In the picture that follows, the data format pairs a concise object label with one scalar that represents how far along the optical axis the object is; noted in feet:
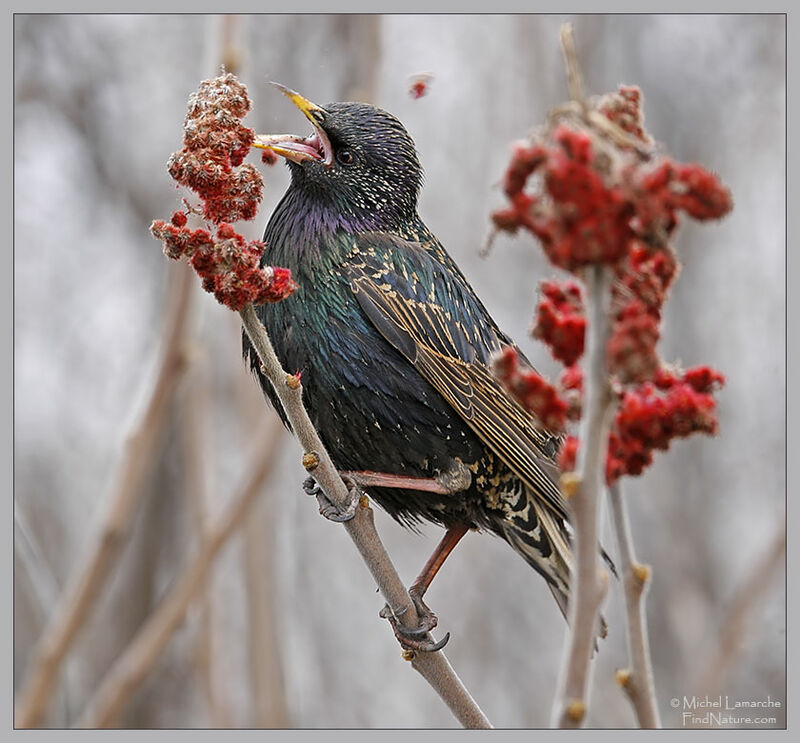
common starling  16.47
